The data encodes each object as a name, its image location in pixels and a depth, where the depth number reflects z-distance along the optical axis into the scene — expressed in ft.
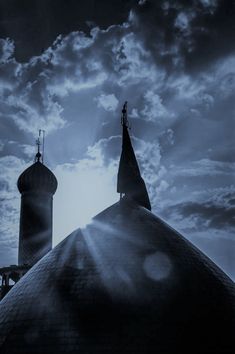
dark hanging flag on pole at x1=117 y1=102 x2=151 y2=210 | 73.51
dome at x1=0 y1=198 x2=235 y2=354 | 46.47
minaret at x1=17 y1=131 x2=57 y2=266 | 98.37
